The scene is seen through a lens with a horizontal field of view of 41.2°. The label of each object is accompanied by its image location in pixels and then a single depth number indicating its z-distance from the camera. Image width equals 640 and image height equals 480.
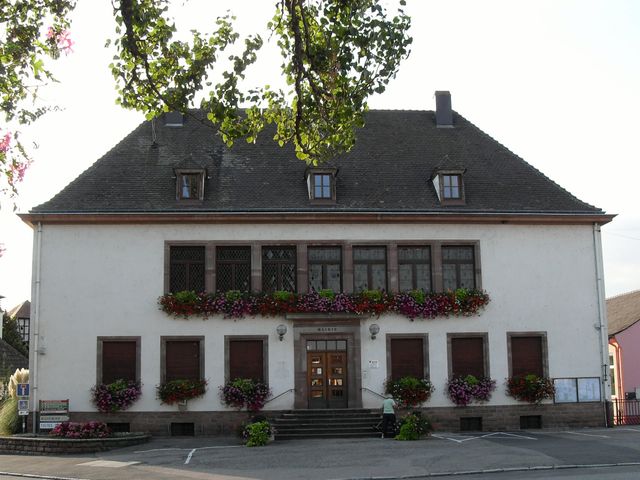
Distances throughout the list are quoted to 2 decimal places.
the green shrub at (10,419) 25.98
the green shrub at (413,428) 23.30
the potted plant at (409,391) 26.70
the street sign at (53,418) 25.88
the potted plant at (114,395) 26.02
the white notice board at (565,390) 27.45
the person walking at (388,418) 24.16
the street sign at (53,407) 26.03
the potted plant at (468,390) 26.89
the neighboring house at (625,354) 43.81
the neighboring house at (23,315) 72.44
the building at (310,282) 26.73
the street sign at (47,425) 25.80
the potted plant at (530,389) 27.09
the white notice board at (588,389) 27.59
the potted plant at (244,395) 26.31
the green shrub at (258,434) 22.55
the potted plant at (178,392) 26.22
